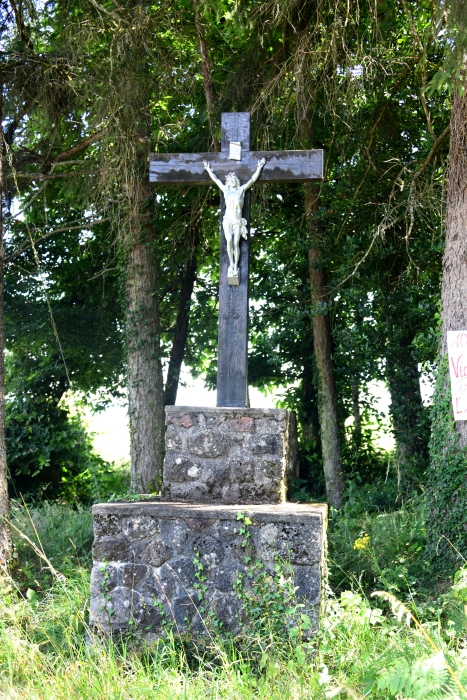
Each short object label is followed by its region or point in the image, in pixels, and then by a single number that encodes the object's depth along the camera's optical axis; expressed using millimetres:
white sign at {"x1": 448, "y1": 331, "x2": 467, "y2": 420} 6164
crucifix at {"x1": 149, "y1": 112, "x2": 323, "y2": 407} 5777
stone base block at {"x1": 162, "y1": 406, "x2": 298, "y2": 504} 5383
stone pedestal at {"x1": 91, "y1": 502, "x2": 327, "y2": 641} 4836
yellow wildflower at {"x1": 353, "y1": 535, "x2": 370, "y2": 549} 5750
